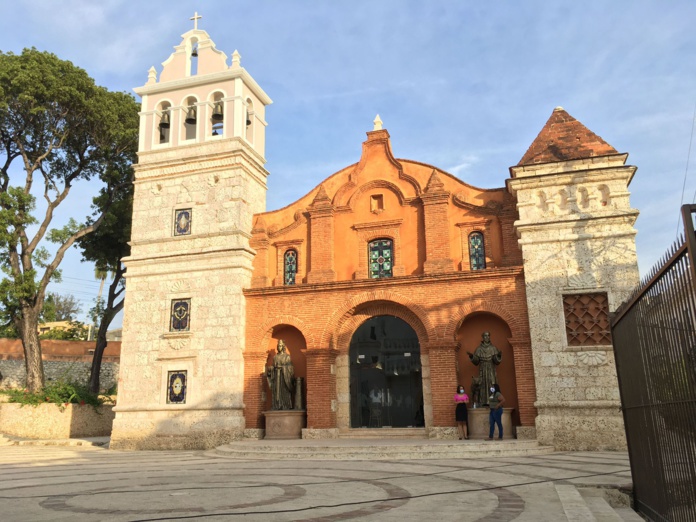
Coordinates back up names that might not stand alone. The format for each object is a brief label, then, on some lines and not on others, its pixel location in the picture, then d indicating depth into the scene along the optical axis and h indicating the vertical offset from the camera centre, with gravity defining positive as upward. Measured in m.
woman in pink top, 15.08 -0.35
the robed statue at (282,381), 17.19 +0.61
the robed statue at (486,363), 15.41 +0.83
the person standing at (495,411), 14.31 -0.36
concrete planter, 21.20 -0.40
